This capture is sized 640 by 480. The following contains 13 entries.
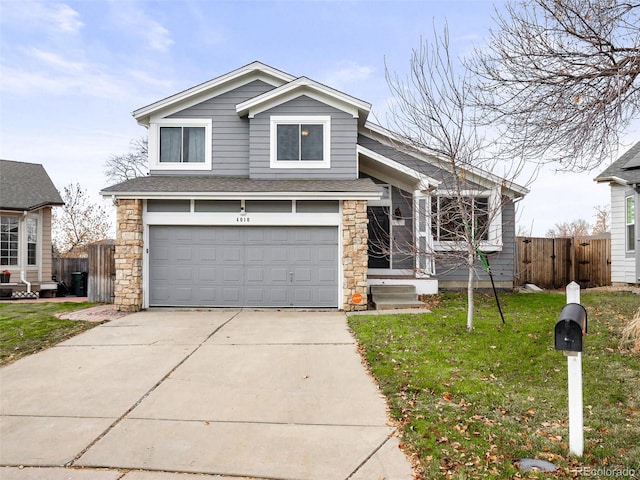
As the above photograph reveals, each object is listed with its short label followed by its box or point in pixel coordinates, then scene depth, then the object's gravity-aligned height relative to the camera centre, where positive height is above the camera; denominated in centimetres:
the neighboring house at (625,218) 1307 +96
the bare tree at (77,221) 2561 +149
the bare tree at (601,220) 3190 +223
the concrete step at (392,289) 1195 -121
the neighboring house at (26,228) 1566 +70
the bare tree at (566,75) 723 +308
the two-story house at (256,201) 1103 +120
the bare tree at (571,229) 4231 +186
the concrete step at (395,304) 1109 -152
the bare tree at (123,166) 2766 +526
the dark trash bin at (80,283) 1667 -147
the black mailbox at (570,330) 331 -66
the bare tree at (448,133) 820 +234
